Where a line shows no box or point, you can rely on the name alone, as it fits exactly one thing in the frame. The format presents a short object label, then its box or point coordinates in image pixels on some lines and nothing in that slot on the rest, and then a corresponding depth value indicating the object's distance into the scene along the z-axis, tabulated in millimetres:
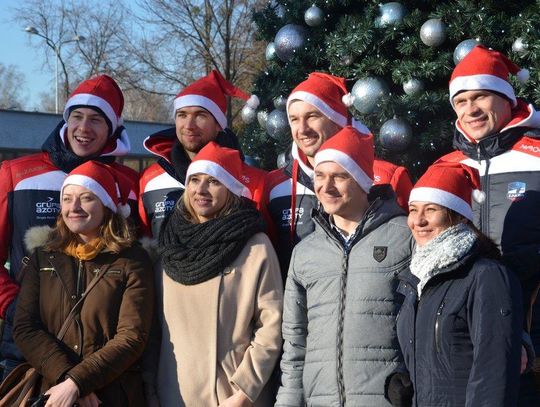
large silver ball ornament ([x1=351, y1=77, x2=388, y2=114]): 7133
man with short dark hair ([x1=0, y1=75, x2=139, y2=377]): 4367
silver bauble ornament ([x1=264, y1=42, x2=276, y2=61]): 8477
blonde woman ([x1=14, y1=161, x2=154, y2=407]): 3748
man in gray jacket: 3451
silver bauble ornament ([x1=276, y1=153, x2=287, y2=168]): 7942
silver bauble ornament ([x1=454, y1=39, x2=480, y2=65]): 6613
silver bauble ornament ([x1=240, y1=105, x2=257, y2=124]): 8562
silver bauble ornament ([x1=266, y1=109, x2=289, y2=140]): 7859
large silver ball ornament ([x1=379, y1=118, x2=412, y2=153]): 6922
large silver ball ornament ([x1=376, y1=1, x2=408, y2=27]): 7199
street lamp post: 32844
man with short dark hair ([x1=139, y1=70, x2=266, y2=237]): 4633
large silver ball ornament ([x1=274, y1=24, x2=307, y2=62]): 7969
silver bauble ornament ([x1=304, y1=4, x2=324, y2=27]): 7770
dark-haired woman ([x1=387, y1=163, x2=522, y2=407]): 2896
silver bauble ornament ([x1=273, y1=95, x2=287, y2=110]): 8052
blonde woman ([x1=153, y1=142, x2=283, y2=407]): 3820
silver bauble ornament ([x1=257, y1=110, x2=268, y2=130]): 8391
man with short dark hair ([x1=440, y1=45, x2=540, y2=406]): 3820
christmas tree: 6773
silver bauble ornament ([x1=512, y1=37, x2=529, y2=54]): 6469
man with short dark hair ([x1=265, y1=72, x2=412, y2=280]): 4312
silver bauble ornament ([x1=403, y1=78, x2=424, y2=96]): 7059
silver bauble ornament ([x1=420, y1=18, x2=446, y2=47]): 6852
